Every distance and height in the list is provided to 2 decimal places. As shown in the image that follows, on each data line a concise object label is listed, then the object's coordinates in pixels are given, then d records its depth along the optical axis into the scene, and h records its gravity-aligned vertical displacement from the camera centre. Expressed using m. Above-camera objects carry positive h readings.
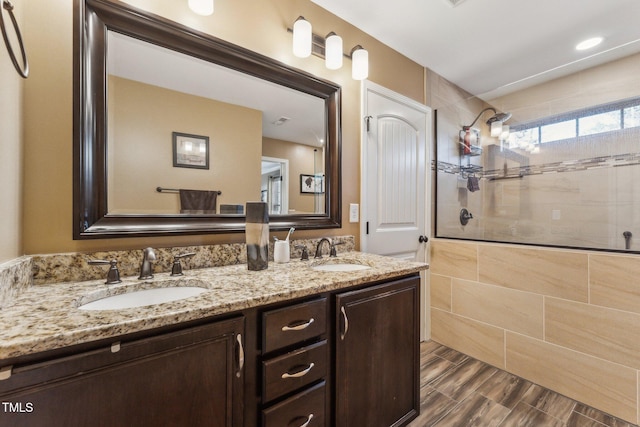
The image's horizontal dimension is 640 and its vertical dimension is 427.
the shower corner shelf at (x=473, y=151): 2.60 +0.60
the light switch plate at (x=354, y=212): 1.91 +0.01
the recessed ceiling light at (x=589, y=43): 2.00 +1.28
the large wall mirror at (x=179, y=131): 1.06 +0.39
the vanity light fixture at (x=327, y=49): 1.53 +1.00
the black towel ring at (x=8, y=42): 0.69 +0.46
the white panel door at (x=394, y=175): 1.99 +0.30
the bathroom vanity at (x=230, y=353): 0.60 -0.41
